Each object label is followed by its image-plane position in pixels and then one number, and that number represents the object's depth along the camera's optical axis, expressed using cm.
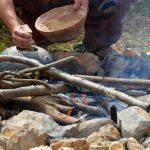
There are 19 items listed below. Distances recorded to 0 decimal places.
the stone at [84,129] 249
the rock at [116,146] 222
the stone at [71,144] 228
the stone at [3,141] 237
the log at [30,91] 278
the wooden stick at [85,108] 286
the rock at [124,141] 225
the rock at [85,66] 367
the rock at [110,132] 241
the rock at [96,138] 232
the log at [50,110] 274
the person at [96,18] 459
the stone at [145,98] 284
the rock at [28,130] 237
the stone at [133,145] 221
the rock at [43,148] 226
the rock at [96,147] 222
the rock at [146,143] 228
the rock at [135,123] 235
